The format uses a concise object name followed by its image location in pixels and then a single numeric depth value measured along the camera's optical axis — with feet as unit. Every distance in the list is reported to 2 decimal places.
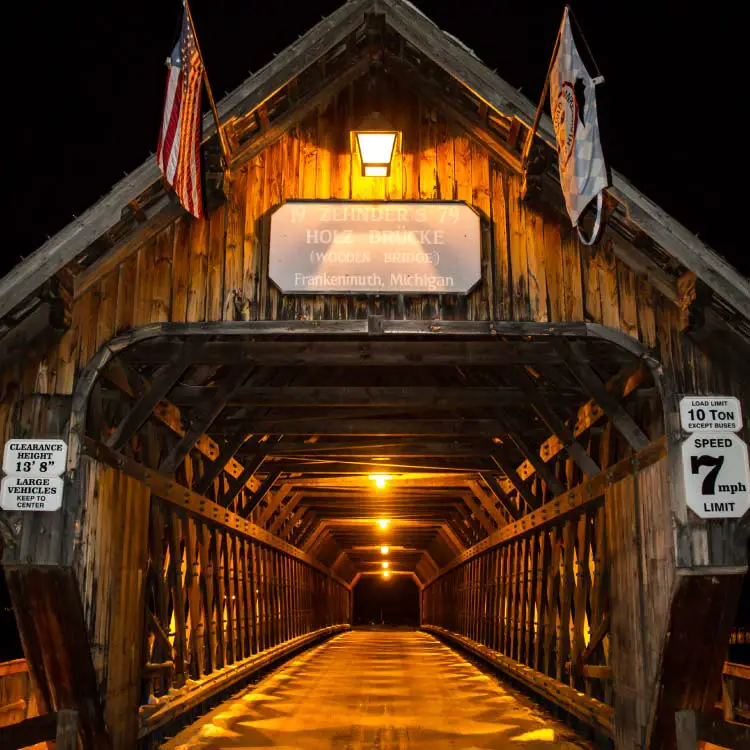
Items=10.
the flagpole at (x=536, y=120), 25.22
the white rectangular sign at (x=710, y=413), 26.13
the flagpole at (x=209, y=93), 24.84
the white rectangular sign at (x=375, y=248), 27.78
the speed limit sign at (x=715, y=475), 25.32
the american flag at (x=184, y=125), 23.76
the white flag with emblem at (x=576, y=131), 23.12
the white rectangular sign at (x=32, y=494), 26.11
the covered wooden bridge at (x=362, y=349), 25.79
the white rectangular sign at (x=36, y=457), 26.30
